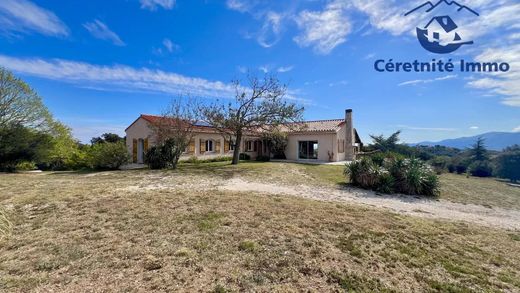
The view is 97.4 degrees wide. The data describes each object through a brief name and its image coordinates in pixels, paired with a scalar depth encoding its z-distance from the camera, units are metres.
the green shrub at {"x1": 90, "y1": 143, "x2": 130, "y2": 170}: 17.05
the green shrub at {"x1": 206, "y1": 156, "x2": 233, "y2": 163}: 22.88
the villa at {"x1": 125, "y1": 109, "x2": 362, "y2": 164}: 21.33
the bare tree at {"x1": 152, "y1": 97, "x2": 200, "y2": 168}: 17.36
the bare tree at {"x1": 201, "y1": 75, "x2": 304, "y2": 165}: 18.88
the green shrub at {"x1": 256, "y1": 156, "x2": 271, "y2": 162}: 24.68
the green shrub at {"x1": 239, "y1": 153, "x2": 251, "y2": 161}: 25.77
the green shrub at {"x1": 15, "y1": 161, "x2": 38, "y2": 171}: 16.88
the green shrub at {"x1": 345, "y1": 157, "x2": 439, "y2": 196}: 10.80
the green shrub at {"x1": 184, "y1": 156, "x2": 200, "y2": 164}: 21.38
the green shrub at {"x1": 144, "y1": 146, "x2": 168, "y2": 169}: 17.05
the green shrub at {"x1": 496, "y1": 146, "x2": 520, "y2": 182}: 27.14
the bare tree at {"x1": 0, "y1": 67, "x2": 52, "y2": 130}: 16.34
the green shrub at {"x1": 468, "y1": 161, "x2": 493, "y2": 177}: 28.66
